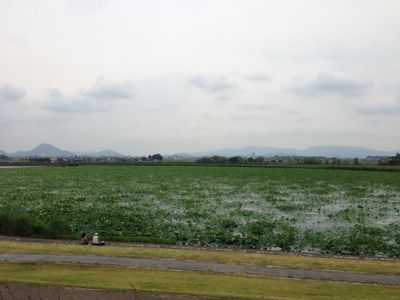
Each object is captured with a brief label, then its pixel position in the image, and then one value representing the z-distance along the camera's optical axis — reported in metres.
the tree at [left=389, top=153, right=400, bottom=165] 109.50
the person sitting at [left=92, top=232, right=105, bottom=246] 16.75
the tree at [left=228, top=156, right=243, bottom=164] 150.40
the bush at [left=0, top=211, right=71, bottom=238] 20.08
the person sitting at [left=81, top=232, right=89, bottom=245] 17.11
